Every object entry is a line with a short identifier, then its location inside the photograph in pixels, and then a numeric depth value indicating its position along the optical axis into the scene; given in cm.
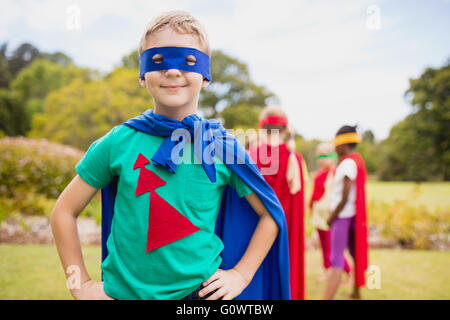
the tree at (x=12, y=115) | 2416
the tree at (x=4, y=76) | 3078
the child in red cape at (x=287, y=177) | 324
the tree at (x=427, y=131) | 2088
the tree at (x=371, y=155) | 2583
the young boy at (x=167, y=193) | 126
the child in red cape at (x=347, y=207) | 362
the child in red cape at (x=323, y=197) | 438
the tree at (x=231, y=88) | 2123
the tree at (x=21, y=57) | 3897
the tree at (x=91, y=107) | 1425
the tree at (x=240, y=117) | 2027
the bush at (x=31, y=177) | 703
